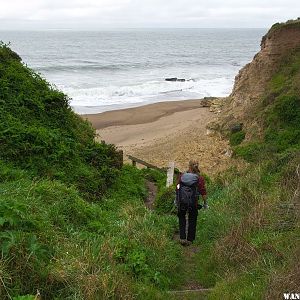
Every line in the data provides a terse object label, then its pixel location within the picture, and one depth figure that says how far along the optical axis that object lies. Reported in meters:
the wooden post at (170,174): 14.19
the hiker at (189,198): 8.05
